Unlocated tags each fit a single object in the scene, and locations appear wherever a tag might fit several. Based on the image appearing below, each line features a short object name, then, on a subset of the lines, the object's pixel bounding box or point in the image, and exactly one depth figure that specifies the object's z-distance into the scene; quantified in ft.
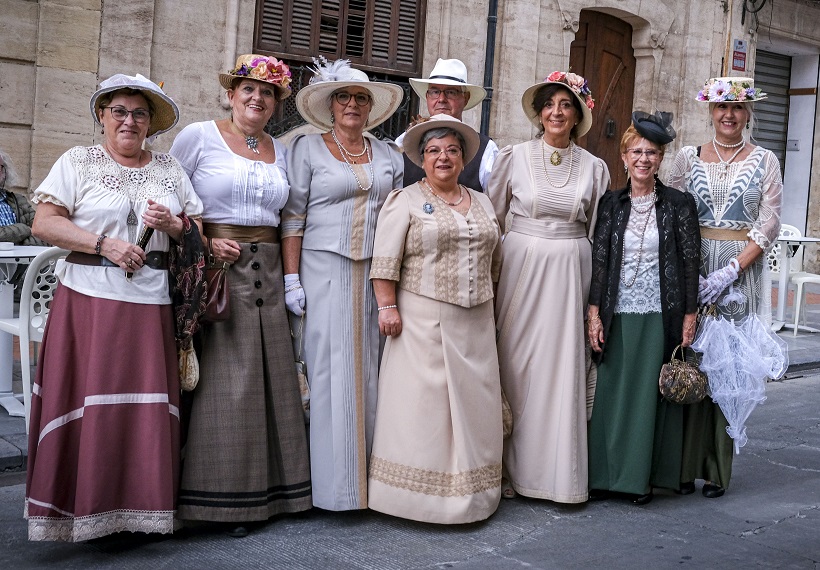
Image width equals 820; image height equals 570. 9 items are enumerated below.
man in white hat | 17.03
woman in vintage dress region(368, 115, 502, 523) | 14.84
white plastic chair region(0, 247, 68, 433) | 18.25
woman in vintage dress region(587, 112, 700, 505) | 16.30
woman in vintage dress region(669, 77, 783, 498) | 16.89
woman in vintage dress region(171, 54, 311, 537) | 14.10
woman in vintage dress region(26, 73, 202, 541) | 12.87
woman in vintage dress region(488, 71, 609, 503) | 16.11
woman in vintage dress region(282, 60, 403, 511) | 15.03
